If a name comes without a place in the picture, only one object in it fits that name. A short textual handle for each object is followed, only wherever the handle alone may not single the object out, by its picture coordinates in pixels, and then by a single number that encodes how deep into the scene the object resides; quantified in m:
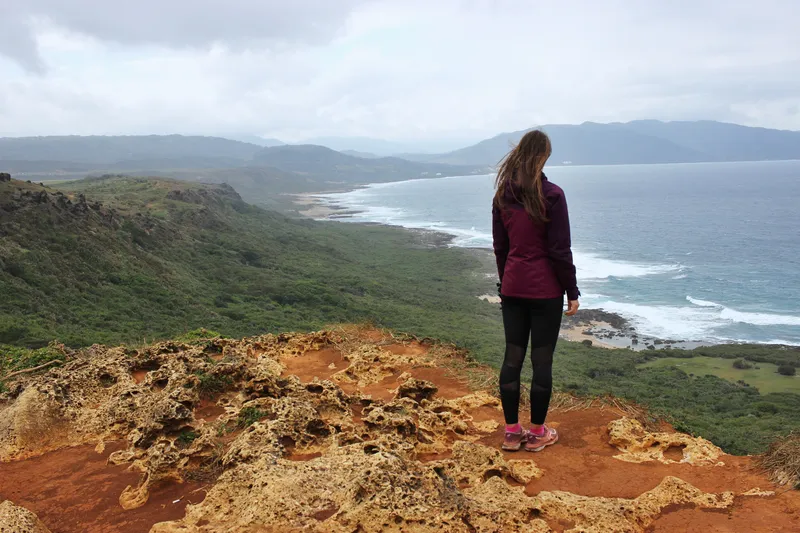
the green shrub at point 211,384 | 5.72
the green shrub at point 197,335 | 9.10
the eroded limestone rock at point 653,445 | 4.29
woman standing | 3.92
